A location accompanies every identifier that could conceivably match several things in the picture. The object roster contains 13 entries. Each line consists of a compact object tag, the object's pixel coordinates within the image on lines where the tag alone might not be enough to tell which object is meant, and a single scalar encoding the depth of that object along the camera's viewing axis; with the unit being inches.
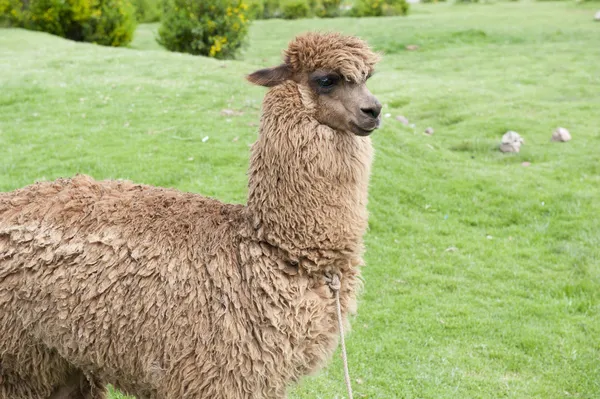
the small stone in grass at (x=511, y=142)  396.2
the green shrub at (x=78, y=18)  767.7
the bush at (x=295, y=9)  1138.7
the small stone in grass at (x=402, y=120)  441.4
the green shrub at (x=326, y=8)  1163.9
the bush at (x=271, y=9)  1187.3
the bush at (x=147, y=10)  1178.0
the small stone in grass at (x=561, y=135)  408.8
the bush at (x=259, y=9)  1058.9
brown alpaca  112.3
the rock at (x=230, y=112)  386.6
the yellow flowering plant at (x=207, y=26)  645.3
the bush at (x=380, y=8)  1122.7
